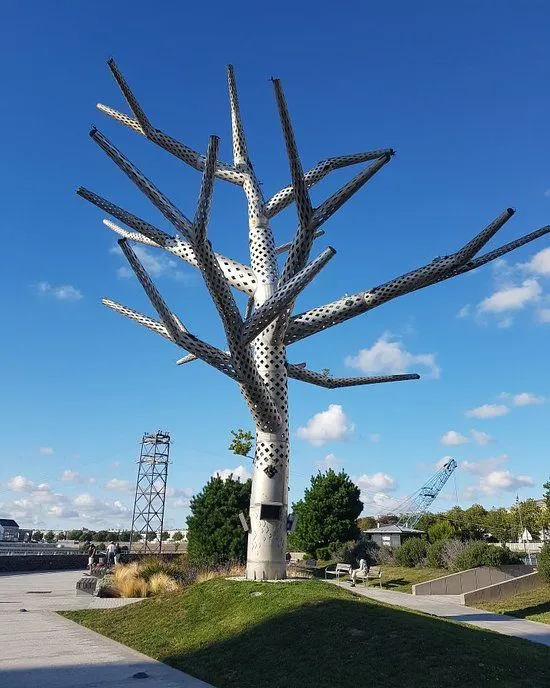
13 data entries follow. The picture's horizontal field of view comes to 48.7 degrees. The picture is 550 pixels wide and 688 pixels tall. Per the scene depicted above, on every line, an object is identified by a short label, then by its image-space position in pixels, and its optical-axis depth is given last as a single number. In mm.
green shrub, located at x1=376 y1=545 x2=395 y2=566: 28141
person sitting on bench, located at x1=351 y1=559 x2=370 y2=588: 22714
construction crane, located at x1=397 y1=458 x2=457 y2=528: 95562
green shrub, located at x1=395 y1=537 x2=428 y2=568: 25625
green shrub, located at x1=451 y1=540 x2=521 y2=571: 20594
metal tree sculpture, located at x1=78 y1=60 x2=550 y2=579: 11836
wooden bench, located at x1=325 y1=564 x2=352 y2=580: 24630
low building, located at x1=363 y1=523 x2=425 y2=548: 35500
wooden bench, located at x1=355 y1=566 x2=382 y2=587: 22922
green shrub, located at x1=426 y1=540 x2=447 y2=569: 23562
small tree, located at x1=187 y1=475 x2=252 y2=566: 19875
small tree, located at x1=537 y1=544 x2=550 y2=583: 17891
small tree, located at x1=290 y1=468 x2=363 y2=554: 33562
